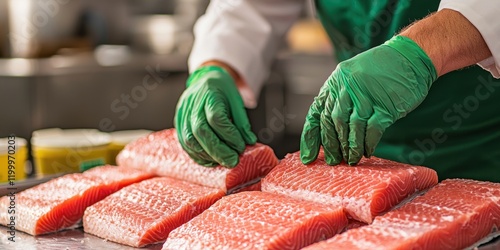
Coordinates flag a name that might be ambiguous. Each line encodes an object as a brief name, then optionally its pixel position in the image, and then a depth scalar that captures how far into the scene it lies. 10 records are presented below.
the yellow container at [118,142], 3.12
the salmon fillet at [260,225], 1.87
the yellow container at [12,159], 2.76
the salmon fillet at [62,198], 2.27
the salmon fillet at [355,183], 1.98
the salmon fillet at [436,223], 1.77
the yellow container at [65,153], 2.98
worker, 2.01
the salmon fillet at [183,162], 2.37
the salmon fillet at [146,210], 2.13
